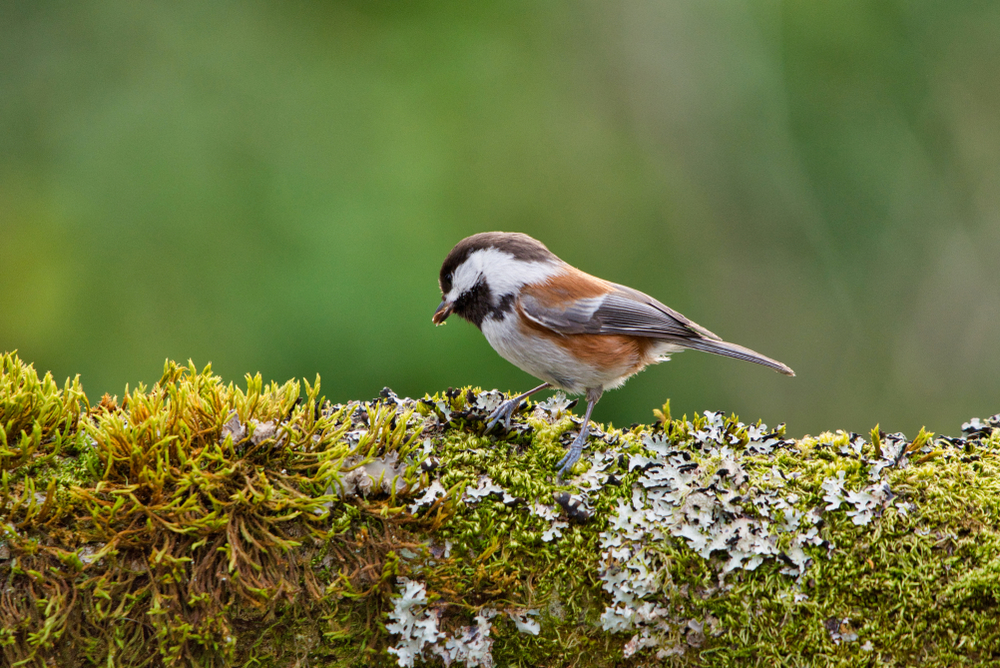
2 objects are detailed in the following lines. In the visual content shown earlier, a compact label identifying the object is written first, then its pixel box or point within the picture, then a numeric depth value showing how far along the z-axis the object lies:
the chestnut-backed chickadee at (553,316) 4.23
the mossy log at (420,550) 4.15
